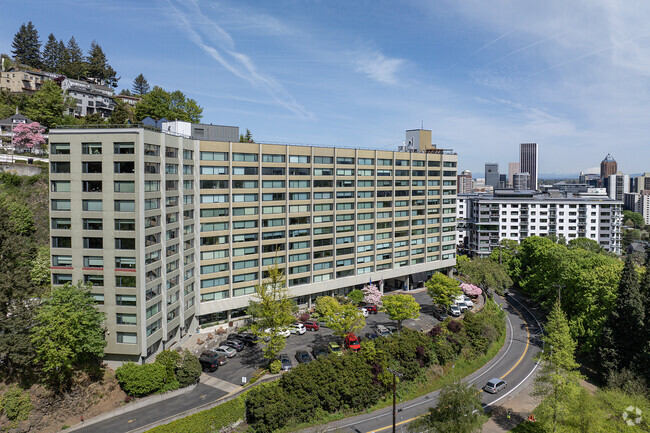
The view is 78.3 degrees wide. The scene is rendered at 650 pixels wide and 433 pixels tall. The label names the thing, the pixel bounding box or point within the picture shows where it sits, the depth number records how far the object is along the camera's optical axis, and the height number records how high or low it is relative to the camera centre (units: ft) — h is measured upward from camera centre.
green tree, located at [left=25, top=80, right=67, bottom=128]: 346.54 +82.52
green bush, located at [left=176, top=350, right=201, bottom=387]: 176.35 -75.69
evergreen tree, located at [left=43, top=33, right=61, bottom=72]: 526.74 +195.60
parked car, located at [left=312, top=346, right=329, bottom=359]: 205.65 -77.91
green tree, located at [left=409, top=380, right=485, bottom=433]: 143.95 -78.22
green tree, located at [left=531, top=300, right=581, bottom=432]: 153.99 -72.18
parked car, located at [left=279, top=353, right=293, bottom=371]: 192.13 -79.00
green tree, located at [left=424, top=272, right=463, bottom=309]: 269.64 -60.49
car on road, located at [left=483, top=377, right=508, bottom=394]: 197.36 -91.88
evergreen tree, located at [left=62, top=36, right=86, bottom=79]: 518.78 +184.57
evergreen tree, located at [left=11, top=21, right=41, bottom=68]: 512.30 +199.10
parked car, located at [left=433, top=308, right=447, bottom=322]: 270.26 -77.13
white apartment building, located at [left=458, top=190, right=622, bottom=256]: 466.29 -20.21
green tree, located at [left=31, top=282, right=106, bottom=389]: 153.07 -52.92
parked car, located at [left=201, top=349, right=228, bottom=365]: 199.45 -78.54
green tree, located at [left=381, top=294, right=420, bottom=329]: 234.79 -62.71
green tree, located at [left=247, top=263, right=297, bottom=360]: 189.67 -57.87
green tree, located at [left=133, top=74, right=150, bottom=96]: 590.14 +173.23
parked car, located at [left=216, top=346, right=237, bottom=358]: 208.13 -78.27
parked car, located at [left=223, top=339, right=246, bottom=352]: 215.31 -77.49
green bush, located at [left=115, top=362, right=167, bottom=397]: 166.20 -74.66
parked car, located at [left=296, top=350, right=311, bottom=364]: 199.20 -78.66
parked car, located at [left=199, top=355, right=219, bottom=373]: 193.77 -78.97
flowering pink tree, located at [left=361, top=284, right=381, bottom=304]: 287.89 -67.83
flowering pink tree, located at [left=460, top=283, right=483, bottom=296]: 313.38 -69.13
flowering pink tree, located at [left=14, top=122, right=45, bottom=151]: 310.65 +51.45
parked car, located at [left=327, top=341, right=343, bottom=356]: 208.19 -77.25
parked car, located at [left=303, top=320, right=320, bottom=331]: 244.42 -76.15
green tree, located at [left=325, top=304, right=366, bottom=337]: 214.07 -63.81
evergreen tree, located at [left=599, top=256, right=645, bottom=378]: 194.90 -63.05
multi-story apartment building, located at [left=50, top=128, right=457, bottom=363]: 177.27 -12.36
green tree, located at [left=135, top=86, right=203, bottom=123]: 377.91 +91.43
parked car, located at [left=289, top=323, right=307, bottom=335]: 237.64 -76.21
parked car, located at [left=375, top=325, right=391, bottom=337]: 236.26 -77.38
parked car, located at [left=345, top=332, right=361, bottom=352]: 210.79 -76.97
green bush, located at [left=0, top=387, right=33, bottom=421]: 145.07 -75.02
